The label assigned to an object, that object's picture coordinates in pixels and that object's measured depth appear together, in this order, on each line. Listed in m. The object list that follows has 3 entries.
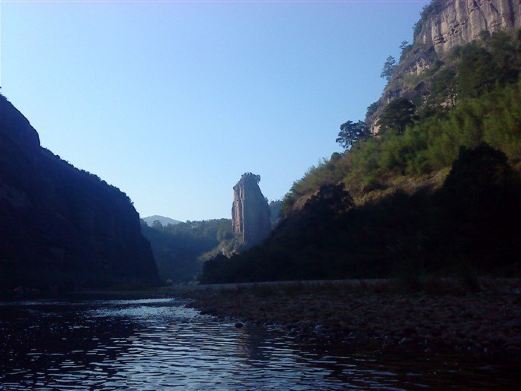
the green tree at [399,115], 77.44
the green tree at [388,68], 153.25
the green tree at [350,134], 103.31
